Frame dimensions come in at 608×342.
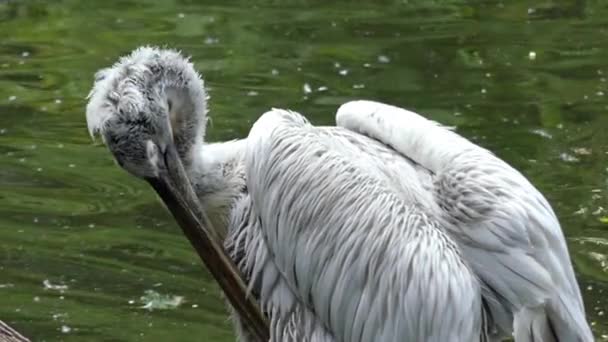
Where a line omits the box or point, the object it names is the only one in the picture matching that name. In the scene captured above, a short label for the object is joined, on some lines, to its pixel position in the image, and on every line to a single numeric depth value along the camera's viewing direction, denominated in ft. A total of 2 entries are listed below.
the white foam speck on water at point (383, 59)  68.18
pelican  30.53
